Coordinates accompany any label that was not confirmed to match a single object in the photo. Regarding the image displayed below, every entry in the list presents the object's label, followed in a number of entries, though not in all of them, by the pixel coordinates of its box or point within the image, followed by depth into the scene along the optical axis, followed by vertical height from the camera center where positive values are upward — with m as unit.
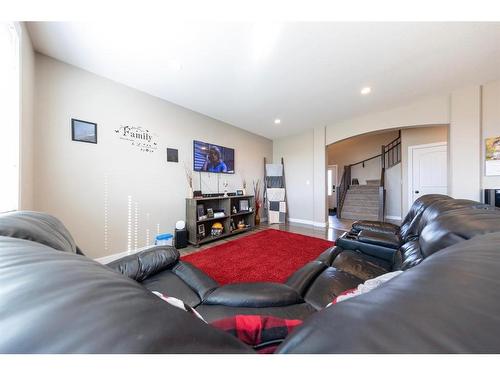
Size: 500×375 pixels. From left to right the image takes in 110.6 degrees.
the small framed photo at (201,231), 3.06 -0.78
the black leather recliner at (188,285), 0.72 -0.57
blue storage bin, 2.56 -0.77
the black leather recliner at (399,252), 0.89 -0.54
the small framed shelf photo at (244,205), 3.98 -0.41
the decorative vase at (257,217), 4.48 -0.78
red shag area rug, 1.99 -0.99
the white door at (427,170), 3.78 +0.40
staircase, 4.96 -0.28
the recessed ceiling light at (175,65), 1.92 +1.39
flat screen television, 3.25 +0.60
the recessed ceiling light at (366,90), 2.50 +1.43
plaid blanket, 0.50 -0.44
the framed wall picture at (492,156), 2.44 +0.44
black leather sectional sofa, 0.23 -0.20
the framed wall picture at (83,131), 2.04 +0.68
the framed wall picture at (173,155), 2.87 +0.54
